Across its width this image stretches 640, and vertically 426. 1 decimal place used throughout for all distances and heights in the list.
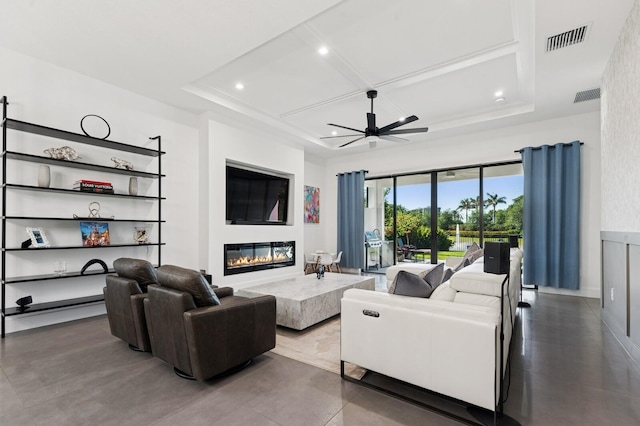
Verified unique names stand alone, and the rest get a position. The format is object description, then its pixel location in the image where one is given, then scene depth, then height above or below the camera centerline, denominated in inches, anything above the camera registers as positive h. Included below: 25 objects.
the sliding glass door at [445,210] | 232.7 +3.6
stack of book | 146.1 +13.4
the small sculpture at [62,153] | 138.3 +27.7
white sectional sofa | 67.9 -30.2
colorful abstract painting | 299.3 +9.5
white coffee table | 130.8 -38.6
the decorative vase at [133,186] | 165.9 +14.9
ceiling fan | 176.7 +48.9
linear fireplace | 210.2 -32.3
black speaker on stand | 81.8 -12.1
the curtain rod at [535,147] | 198.9 +45.7
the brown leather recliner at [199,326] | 85.3 -33.5
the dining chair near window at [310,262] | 276.4 -45.7
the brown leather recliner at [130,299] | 105.9 -30.9
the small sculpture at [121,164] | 160.6 +26.4
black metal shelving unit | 125.5 +10.5
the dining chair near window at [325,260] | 253.1 -38.3
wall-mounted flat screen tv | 215.9 +12.3
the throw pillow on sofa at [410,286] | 85.1 -20.2
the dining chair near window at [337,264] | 264.2 -43.8
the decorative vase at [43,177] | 135.3 +16.1
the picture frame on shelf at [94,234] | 149.4 -10.1
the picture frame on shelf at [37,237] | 132.4 -10.6
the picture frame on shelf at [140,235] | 169.3 -12.4
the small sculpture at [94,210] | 154.0 +1.7
